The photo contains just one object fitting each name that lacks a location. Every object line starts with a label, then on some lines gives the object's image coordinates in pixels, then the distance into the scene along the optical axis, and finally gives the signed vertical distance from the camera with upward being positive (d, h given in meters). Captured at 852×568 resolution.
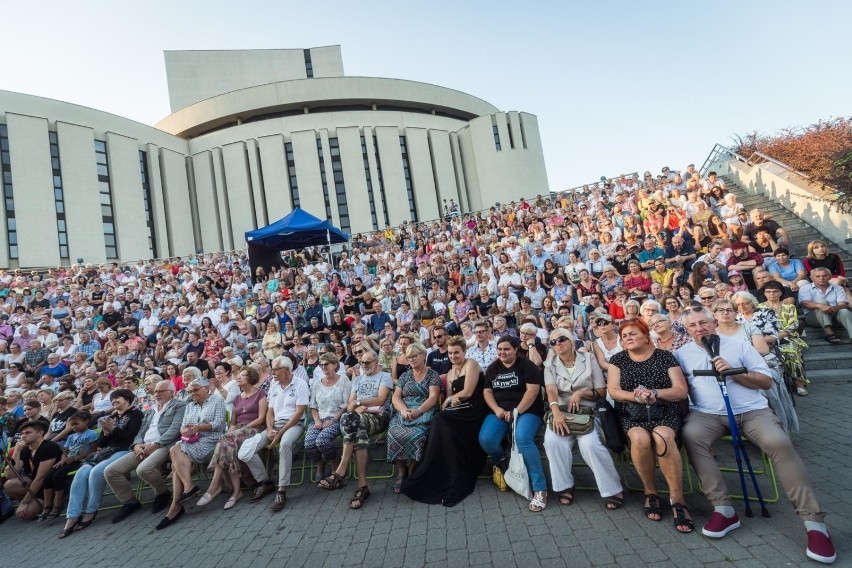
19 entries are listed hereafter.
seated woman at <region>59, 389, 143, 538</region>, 4.97 -1.29
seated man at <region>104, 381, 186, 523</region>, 5.05 -1.29
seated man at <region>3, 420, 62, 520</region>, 5.50 -1.39
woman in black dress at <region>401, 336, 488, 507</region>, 4.17 -1.46
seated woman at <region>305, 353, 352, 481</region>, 4.87 -1.08
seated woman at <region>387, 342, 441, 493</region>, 4.50 -1.11
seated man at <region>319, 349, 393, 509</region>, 4.52 -1.14
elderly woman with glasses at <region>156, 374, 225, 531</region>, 4.87 -1.15
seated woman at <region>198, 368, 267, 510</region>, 4.88 -1.14
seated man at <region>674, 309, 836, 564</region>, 2.81 -1.23
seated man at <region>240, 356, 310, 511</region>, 4.75 -1.17
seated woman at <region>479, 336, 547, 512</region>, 4.16 -1.03
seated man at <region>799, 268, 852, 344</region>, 6.35 -0.78
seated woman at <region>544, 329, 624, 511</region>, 3.60 -1.14
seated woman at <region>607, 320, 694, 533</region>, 3.27 -1.04
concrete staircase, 6.04 -1.50
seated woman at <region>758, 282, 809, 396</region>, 5.40 -0.98
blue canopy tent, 15.10 +3.27
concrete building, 25.59 +11.88
